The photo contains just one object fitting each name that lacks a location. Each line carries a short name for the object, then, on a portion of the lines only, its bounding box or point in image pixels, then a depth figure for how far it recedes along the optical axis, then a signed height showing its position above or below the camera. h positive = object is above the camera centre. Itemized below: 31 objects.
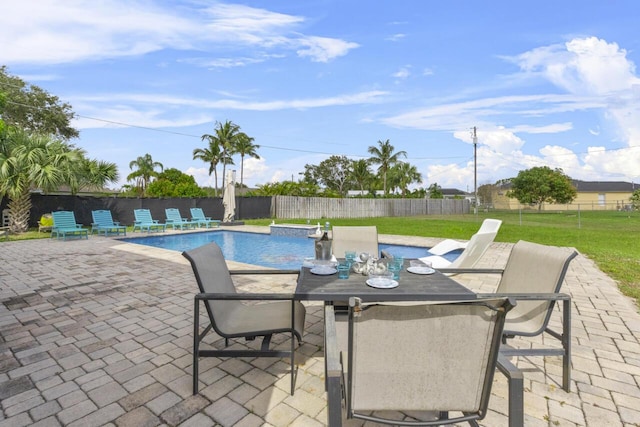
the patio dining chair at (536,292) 2.06 -0.61
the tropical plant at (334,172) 49.22 +5.45
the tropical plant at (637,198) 20.96 +0.62
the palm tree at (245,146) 31.28 +6.16
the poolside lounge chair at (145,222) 12.67 -0.65
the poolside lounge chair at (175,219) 14.07 -0.57
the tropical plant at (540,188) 31.34 +1.97
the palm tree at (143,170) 42.00 +4.96
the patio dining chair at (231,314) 2.01 -0.83
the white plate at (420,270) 2.56 -0.53
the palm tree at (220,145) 30.11 +6.06
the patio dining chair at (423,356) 1.16 -0.58
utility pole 25.08 +3.52
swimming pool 8.38 -1.30
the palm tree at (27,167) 10.02 +1.31
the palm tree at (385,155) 35.57 +5.98
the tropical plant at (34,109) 19.30 +6.35
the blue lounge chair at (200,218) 15.55 -0.58
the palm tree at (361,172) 39.36 +4.50
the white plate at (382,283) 2.15 -0.54
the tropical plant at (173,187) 25.03 +1.84
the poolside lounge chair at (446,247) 7.48 -0.97
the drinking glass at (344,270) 2.41 -0.49
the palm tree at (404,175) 36.22 +3.76
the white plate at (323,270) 2.52 -0.52
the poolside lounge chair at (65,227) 10.14 -0.67
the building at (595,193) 45.50 +2.10
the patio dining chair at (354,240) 3.99 -0.43
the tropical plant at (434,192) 37.74 +1.87
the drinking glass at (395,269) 2.41 -0.49
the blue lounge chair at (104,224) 11.50 -0.66
